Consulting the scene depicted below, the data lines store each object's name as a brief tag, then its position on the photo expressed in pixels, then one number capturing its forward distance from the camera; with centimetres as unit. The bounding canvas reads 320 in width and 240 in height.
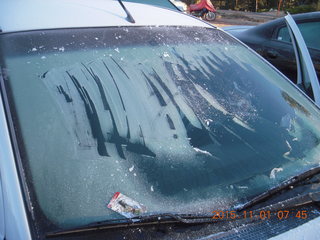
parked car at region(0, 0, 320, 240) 113
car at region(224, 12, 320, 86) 402
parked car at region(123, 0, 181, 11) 379
